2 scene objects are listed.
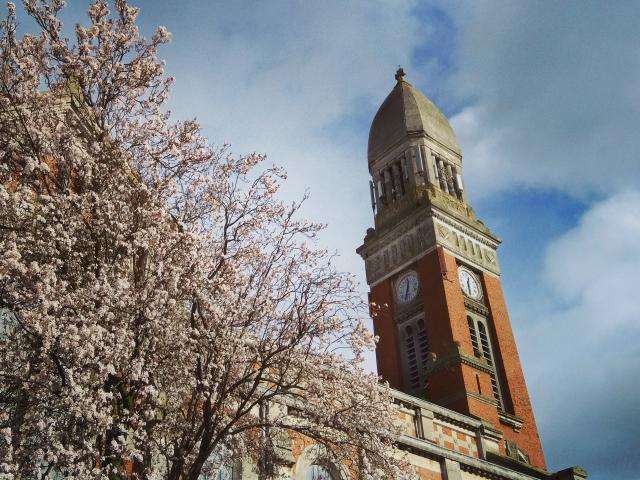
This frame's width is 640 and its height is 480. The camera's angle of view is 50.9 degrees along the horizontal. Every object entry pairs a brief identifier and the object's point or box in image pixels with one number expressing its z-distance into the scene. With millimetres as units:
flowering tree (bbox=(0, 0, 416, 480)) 11164
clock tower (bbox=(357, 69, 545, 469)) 36438
